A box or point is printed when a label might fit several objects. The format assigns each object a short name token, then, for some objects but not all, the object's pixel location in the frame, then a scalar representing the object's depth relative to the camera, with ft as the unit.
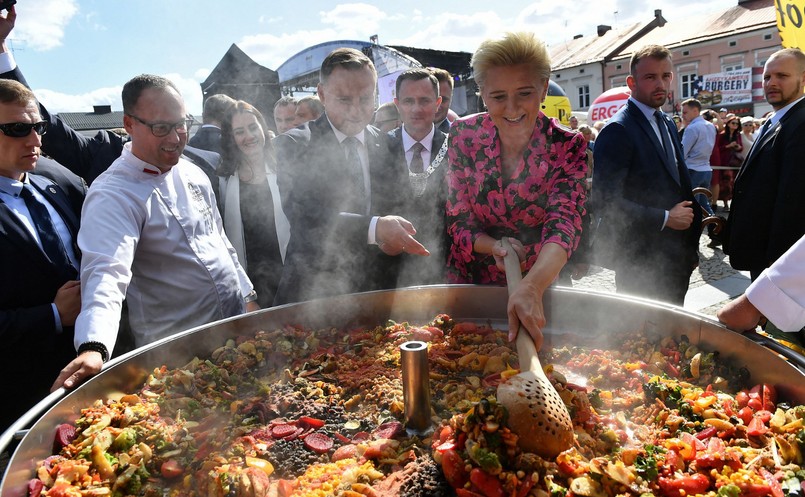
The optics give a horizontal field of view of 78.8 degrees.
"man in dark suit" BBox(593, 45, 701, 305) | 12.74
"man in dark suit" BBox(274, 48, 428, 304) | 10.30
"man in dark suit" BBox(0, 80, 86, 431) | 7.69
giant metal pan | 5.46
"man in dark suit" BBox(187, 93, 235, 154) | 16.61
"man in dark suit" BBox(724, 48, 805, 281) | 11.87
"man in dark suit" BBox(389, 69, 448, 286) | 11.23
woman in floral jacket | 7.41
